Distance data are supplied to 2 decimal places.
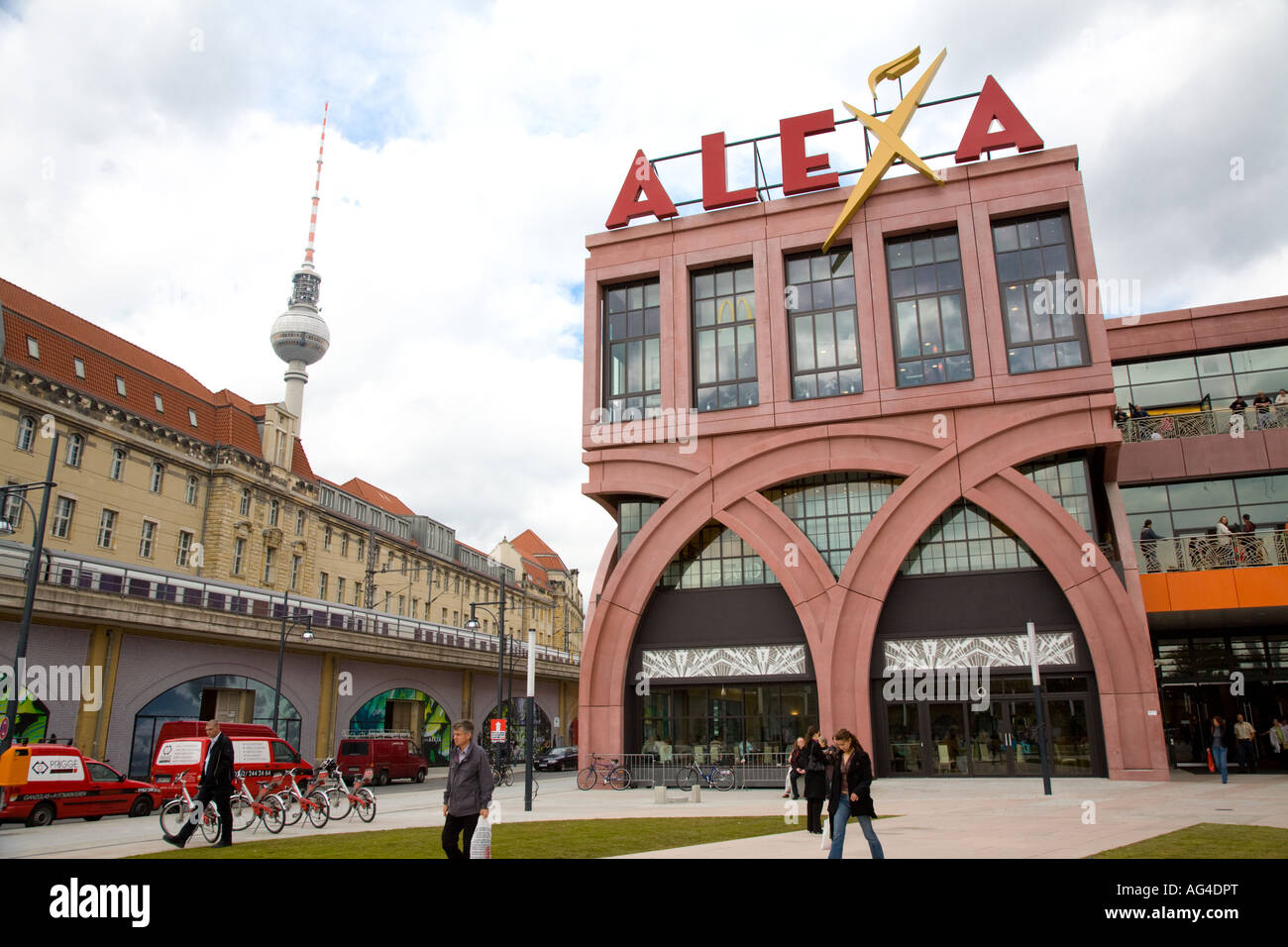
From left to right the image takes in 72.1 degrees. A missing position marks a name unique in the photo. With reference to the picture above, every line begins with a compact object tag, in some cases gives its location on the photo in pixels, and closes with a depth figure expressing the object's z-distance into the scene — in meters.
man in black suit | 13.91
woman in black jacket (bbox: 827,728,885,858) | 10.45
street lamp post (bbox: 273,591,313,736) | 35.16
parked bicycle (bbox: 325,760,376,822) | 19.38
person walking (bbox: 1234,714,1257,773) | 27.94
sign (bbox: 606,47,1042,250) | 30.83
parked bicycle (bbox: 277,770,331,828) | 18.19
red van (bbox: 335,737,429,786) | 35.56
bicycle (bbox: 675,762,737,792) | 28.00
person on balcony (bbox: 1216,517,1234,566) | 27.84
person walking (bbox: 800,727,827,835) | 14.88
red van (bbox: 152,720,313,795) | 25.56
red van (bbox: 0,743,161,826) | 20.42
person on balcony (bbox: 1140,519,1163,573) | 29.25
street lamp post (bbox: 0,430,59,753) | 21.97
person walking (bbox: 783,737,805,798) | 17.91
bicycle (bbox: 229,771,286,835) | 17.28
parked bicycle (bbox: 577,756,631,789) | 29.50
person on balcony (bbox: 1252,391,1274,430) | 31.73
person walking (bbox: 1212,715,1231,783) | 23.91
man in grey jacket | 10.18
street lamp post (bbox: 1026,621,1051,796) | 22.14
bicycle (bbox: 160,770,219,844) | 14.81
